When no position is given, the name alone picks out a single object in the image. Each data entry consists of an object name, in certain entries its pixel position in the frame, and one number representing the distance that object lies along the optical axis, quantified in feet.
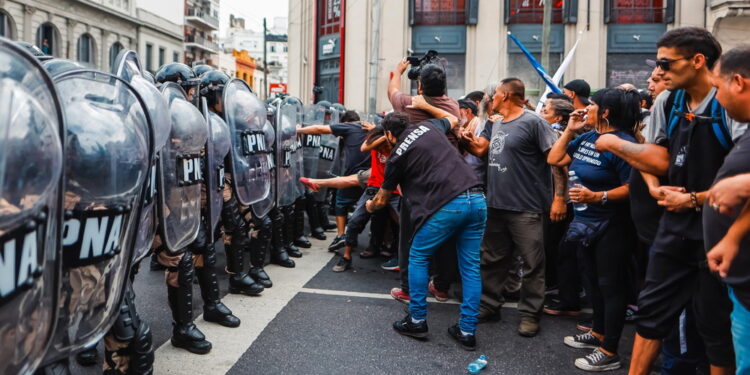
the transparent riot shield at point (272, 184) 15.80
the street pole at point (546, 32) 46.68
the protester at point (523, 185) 13.99
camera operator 14.07
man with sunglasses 8.45
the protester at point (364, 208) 18.67
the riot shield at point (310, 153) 24.82
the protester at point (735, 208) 6.60
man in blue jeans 12.66
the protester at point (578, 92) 16.82
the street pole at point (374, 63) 57.84
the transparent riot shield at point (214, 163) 11.82
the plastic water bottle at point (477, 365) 11.68
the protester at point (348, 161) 22.22
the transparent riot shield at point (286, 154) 18.17
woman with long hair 11.90
